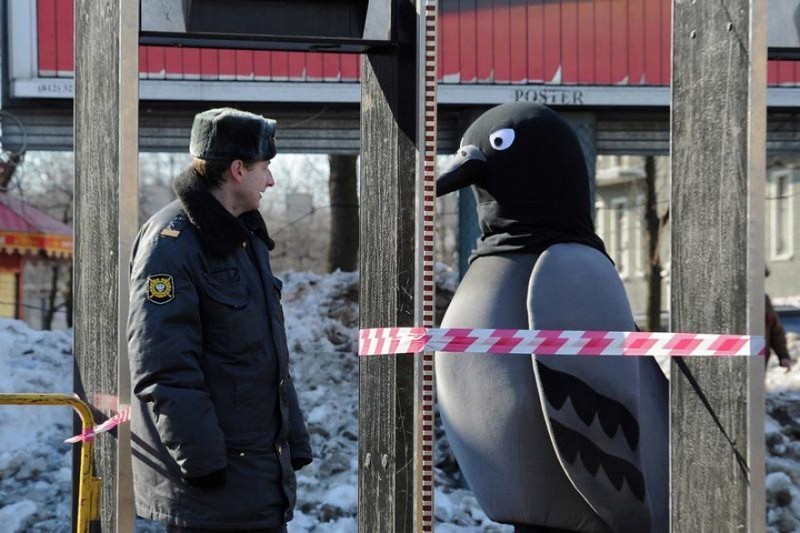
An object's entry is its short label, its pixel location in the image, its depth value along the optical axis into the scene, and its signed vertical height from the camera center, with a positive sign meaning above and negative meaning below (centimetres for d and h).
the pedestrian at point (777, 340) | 1849 -66
